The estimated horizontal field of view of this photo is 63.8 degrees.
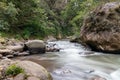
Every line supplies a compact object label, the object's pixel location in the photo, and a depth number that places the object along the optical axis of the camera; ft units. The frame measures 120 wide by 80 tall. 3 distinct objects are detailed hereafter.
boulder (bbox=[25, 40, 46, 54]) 23.57
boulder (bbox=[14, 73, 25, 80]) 11.49
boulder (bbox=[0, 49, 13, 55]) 20.87
